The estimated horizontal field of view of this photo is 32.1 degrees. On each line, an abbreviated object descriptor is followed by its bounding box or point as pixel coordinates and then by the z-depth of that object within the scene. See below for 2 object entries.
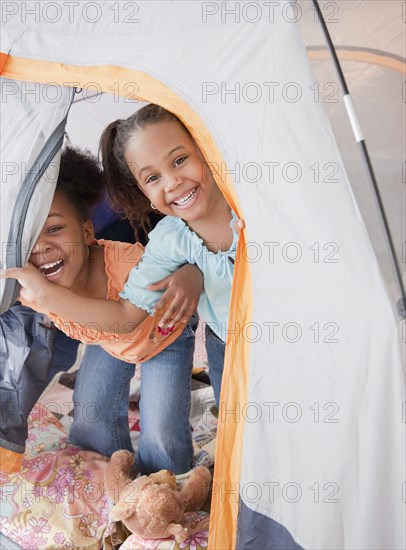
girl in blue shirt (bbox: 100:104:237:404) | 1.24
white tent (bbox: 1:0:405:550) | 0.91
